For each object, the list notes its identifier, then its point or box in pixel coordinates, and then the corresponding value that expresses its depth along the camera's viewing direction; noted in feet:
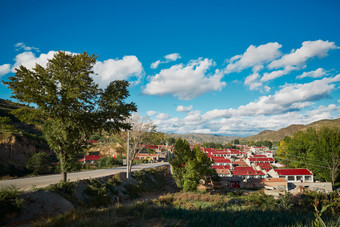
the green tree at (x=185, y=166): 79.51
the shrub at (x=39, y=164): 74.49
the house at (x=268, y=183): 138.72
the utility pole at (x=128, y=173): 70.49
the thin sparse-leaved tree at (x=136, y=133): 80.28
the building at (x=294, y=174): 165.63
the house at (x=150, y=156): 224.00
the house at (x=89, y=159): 150.71
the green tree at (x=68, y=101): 34.68
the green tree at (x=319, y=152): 139.54
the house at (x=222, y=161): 225.76
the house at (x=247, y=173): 178.81
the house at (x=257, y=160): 247.50
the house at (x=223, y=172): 174.88
